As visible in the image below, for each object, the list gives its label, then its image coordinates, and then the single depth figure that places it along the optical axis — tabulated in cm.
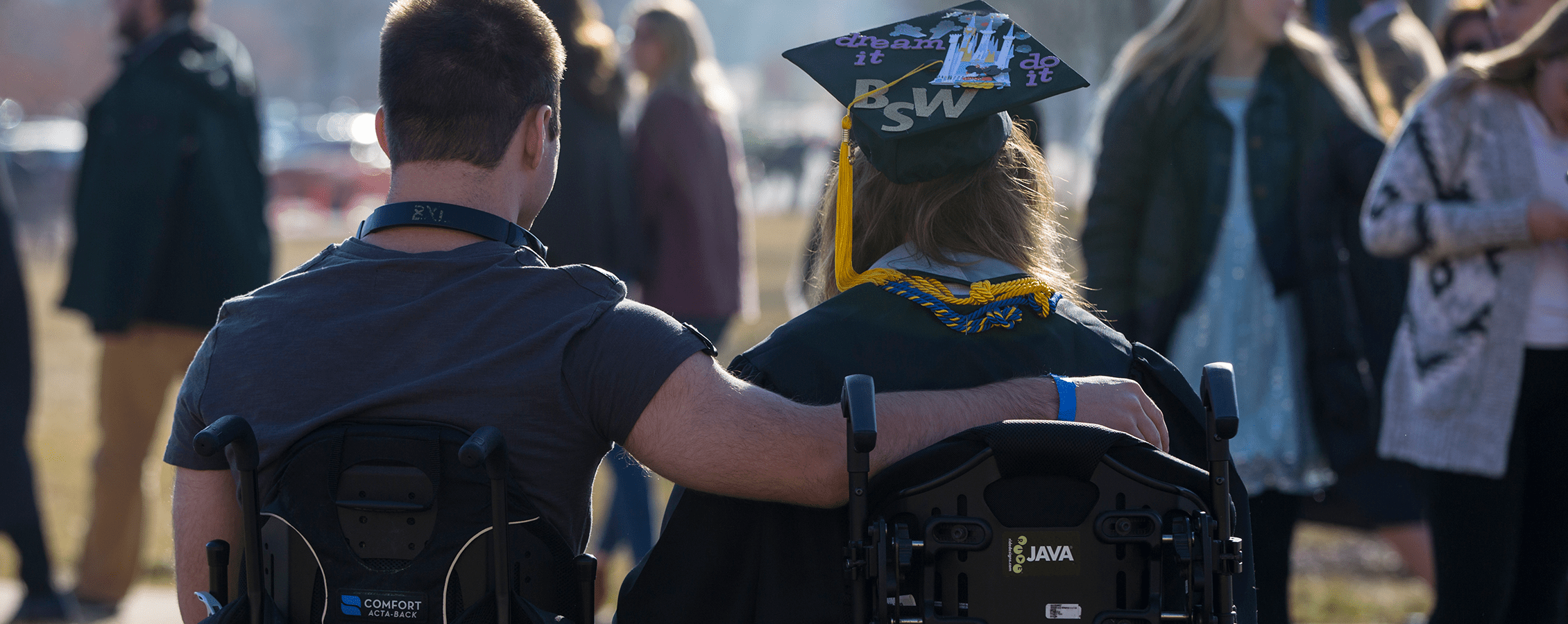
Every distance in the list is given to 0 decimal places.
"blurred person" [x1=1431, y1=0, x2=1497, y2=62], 987
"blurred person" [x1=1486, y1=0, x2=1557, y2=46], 848
